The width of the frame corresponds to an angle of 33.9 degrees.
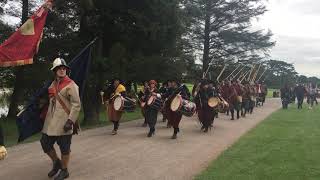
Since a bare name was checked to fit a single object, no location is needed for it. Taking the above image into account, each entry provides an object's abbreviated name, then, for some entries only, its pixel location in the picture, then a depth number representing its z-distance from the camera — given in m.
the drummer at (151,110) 15.44
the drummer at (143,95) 17.30
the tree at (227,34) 44.50
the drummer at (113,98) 15.59
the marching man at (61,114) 8.76
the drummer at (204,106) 17.39
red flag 8.89
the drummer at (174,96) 15.29
